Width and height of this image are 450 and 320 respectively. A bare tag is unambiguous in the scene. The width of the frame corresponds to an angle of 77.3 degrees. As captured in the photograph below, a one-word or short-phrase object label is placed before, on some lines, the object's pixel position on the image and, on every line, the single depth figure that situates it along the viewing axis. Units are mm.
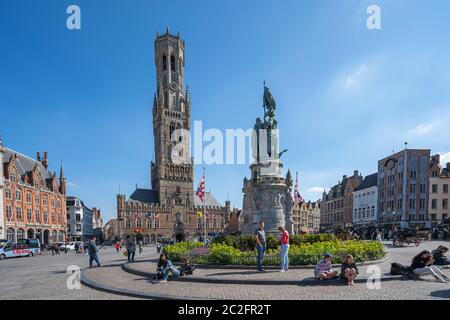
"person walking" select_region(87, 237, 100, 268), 15646
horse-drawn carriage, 25041
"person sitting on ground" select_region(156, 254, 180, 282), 10617
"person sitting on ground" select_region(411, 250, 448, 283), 9795
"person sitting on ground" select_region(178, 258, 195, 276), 11000
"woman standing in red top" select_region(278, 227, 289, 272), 11078
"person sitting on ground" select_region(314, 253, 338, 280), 9555
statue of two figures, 21328
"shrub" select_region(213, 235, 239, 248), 15402
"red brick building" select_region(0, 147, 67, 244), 42000
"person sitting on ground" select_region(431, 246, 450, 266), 12484
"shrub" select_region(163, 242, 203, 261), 14220
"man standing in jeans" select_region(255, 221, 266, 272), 11211
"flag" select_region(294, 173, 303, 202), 25562
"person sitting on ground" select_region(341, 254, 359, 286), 9414
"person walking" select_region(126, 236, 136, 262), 16656
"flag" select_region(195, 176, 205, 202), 31423
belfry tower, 77438
